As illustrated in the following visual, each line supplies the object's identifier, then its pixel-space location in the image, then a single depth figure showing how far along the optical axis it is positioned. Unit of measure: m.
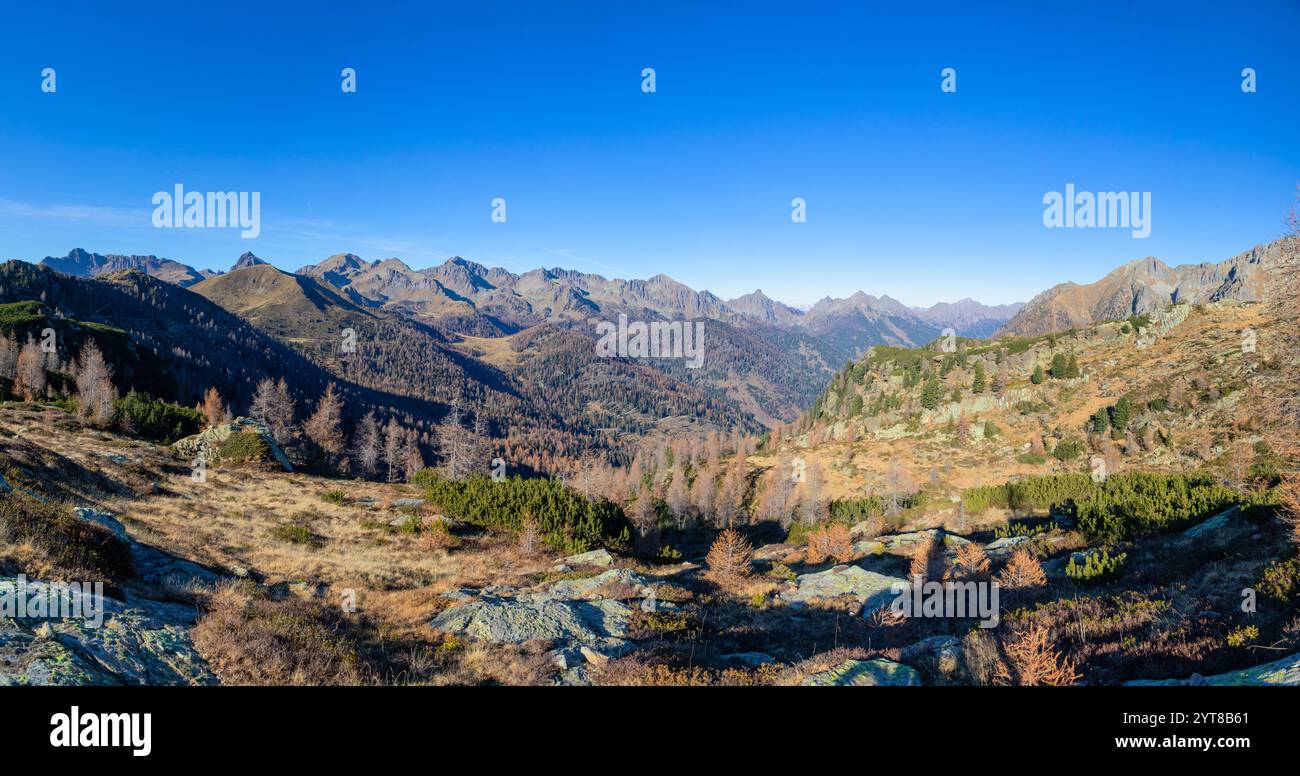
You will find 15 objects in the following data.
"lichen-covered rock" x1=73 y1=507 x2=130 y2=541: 17.66
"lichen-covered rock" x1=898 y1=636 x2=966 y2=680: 12.10
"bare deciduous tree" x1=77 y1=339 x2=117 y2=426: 43.07
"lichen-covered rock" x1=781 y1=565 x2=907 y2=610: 24.09
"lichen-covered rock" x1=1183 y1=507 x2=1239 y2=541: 24.26
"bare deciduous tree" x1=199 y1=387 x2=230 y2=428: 80.81
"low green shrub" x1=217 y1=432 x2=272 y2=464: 37.62
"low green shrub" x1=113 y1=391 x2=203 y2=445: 42.94
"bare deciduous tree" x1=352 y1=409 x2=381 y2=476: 96.88
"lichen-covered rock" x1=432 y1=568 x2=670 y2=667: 14.19
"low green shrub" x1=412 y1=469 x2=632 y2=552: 31.53
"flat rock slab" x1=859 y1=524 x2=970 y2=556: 42.32
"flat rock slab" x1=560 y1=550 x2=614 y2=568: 26.48
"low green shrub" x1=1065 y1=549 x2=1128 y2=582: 22.39
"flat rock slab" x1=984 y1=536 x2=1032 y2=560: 34.18
